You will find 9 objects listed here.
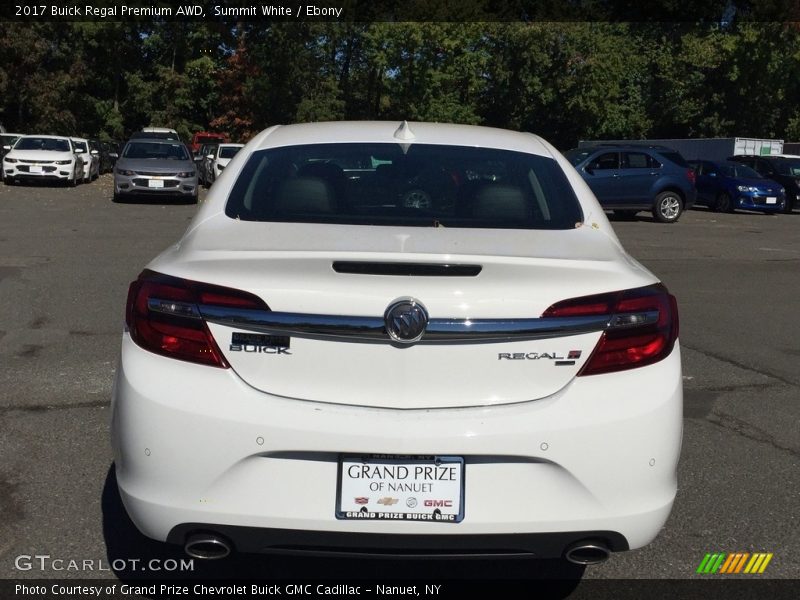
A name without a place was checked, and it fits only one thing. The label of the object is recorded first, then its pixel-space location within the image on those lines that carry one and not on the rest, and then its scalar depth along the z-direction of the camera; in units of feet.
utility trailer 129.70
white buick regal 9.82
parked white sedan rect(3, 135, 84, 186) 91.76
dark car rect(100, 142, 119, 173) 130.65
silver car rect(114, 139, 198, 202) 78.28
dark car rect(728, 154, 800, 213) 98.31
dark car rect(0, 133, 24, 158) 107.18
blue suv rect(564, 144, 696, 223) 77.87
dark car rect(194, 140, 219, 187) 104.99
